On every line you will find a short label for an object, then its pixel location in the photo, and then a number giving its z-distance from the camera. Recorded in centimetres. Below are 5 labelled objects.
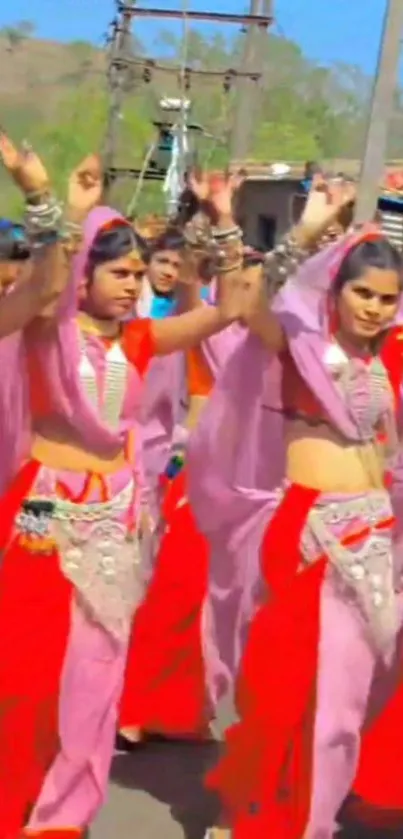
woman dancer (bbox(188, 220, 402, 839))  395
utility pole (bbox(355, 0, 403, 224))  1030
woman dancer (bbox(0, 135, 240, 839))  396
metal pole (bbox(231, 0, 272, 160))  1531
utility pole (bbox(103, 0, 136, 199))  1758
